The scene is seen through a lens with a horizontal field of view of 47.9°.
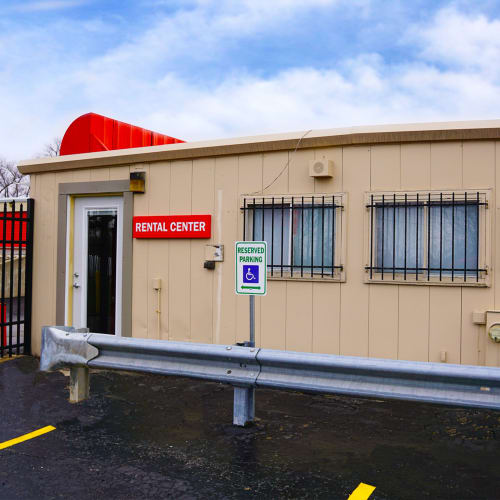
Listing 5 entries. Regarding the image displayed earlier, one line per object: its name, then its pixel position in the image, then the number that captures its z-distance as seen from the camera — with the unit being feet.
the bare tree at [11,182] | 155.45
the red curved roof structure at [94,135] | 27.84
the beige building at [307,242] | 19.53
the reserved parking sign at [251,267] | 16.35
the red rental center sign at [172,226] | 23.26
